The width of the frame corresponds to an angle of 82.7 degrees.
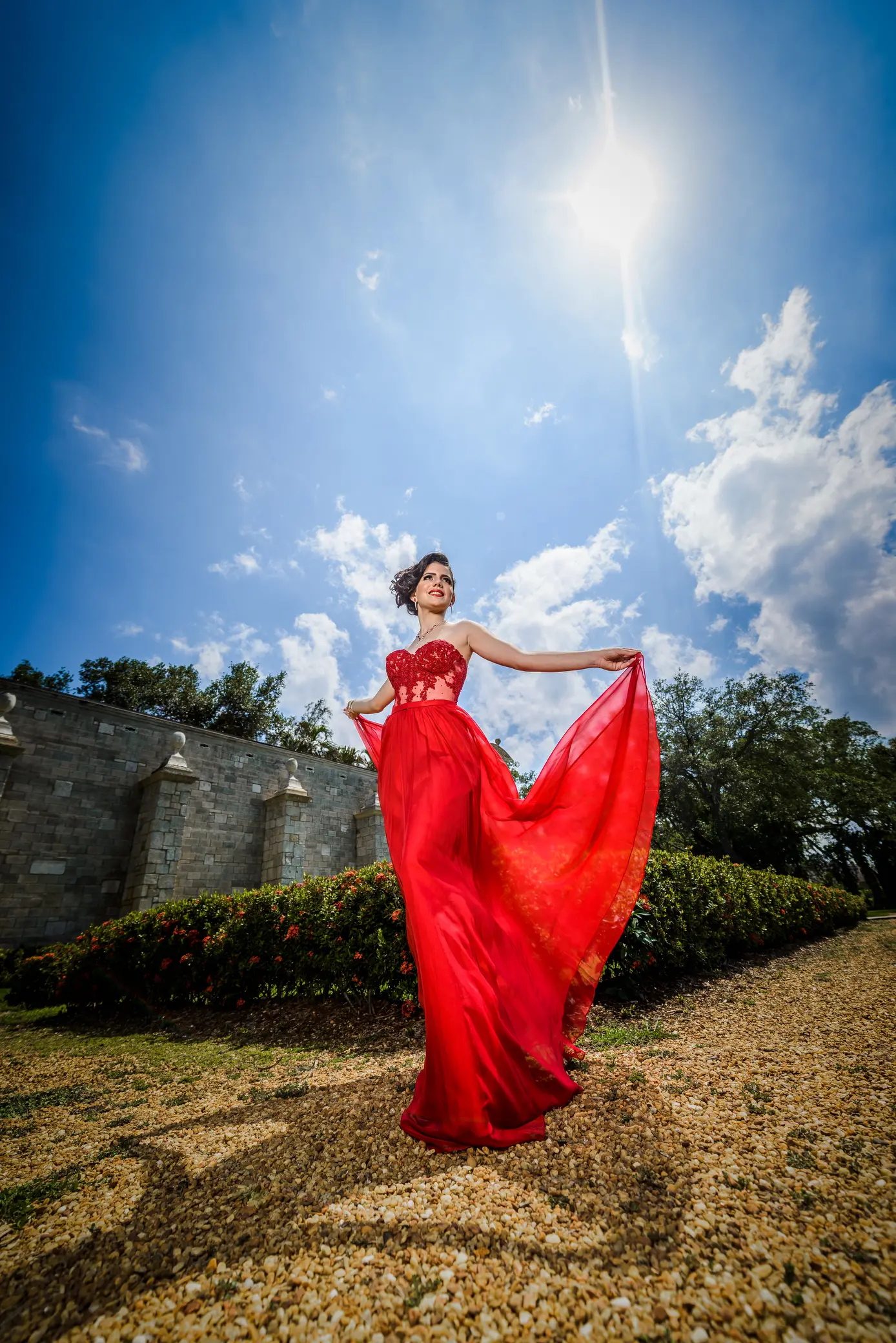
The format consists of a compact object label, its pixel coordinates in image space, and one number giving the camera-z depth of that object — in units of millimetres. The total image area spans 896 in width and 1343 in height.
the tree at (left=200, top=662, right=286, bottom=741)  30234
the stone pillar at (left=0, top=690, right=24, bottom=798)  11852
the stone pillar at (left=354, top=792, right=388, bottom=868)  17672
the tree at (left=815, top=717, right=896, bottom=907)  27047
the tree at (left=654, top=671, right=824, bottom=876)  23344
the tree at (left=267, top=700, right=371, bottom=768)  31500
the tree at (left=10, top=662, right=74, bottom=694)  26922
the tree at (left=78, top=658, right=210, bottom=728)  28484
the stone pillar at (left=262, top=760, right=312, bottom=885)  15316
